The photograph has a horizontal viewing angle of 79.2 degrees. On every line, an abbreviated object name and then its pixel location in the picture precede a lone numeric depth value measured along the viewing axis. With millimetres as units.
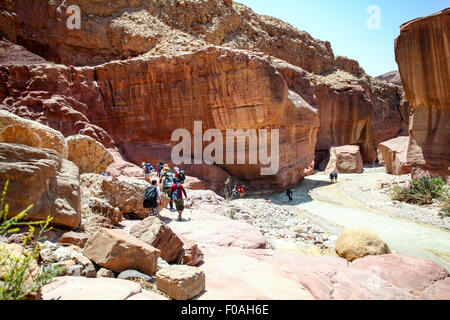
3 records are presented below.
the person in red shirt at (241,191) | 15714
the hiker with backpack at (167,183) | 8984
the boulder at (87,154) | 9250
